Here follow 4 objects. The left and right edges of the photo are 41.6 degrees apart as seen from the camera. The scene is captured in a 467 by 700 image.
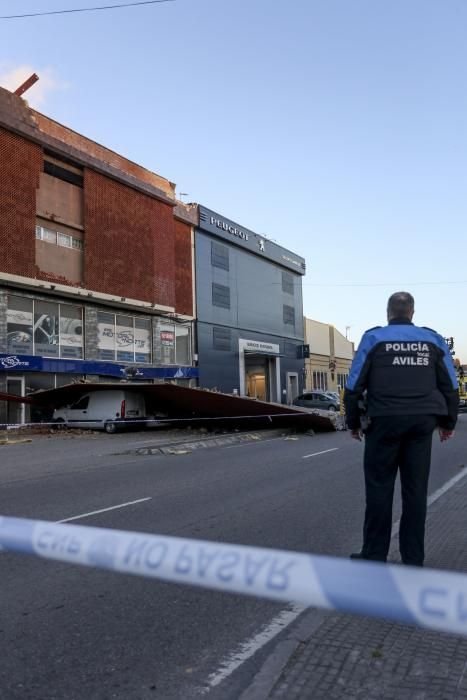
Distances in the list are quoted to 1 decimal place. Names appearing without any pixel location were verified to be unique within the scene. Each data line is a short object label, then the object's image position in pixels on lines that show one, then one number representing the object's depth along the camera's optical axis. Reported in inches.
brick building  1081.4
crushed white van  909.8
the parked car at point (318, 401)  1432.1
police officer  170.7
